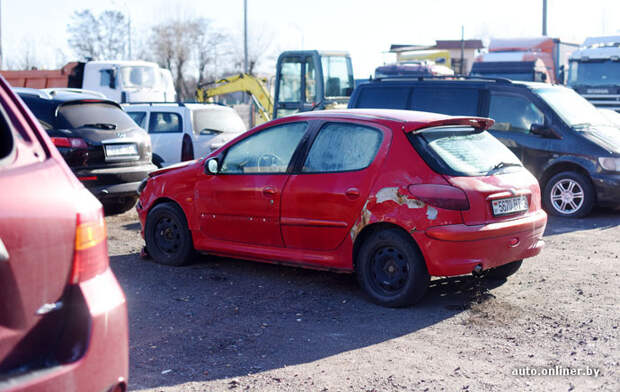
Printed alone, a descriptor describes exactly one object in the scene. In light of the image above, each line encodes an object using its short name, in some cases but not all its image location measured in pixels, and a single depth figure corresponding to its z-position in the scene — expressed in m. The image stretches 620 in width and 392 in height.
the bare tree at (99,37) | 54.91
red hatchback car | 5.53
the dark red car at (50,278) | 2.37
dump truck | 24.17
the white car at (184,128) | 12.89
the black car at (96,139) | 9.39
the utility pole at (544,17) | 37.22
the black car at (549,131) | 10.41
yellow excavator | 22.52
